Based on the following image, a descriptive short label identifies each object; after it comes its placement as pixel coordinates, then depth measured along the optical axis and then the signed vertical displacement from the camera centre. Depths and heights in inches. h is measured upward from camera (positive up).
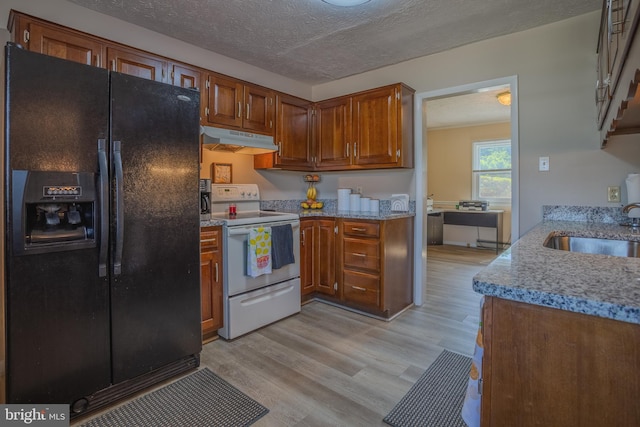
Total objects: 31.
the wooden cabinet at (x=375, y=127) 122.3 +32.3
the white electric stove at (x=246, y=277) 99.2 -21.9
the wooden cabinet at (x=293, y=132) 132.7 +33.2
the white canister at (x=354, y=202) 141.3 +3.3
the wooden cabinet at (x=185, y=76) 102.3 +43.4
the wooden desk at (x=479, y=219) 228.5 -6.8
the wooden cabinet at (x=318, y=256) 128.3 -18.2
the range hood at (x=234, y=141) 103.8 +23.3
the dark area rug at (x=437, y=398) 65.0 -41.6
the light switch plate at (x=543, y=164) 101.4 +14.0
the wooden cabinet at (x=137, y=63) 90.7 +43.0
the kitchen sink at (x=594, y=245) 67.0 -7.9
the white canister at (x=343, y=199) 143.8 +5.0
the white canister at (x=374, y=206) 137.4 +1.7
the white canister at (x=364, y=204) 139.2 +2.6
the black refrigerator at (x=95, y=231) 60.3 -4.2
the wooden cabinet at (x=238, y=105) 111.0 +38.5
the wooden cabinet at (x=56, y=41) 76.9 +42.6
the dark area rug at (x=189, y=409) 65.1 -41.8
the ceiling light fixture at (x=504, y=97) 152.8 +53.4
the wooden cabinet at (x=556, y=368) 26.0 -13.8
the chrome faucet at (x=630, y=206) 72.5 +0.6
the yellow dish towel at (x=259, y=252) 102.0 -13.0
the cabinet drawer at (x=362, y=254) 116.2 -16.0
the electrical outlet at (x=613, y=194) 90.8 +4.1
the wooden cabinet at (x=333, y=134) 136.6 +33.3
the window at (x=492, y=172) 240.4 +28.3
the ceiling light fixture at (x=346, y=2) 81.4 +52.2
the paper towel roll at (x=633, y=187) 83.9 +5.6
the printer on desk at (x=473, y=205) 237.1 +3.2
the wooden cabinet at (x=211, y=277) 94.8 -19.7
